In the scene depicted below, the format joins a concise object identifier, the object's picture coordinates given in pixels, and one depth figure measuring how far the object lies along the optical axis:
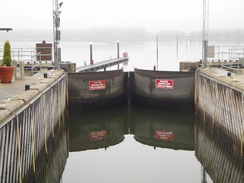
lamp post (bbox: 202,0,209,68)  19.17
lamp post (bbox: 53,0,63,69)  18.75
